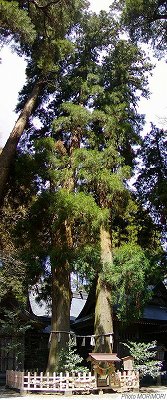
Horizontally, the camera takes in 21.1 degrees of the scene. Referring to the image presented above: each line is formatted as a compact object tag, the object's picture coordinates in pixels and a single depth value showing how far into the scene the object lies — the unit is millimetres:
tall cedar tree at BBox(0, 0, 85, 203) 14461
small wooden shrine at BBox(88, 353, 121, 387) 12922
